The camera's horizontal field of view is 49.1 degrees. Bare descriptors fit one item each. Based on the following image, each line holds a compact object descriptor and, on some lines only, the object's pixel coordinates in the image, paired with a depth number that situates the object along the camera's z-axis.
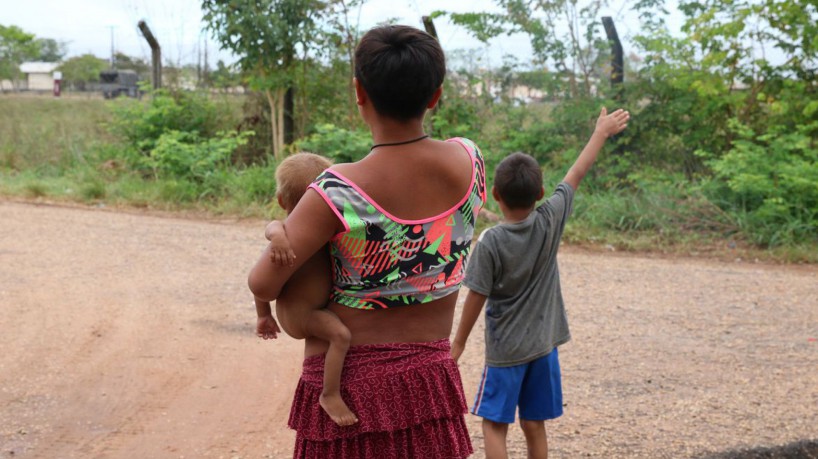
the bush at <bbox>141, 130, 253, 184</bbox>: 10.93
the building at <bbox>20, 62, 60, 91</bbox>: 65.28
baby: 1.93
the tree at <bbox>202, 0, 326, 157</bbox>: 10.77
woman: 1.83
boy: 3.10
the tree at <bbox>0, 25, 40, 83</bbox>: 43.50
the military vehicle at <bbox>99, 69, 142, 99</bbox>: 31.22
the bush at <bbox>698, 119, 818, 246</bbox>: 8.43
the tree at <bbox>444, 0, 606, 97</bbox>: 9.90
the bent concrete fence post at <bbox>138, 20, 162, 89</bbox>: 12.42
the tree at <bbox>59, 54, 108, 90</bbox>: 51.84
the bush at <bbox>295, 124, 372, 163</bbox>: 9.92
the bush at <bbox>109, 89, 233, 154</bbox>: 11.77
